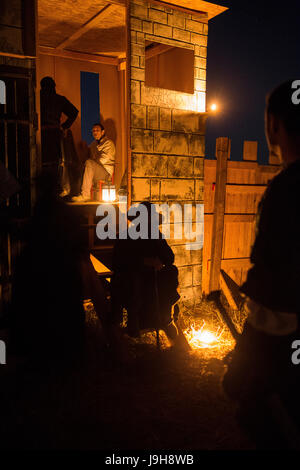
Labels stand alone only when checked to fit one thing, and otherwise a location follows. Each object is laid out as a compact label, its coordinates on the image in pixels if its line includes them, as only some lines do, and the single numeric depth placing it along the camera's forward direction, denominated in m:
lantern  7.16
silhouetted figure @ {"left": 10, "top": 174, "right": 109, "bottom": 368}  3.70
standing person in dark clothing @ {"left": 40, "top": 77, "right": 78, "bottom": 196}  6.81
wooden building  4.78
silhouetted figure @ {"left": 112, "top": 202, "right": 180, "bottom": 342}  4.61
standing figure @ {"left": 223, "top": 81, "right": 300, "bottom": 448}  1.39
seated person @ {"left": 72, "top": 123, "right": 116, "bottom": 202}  7.79
